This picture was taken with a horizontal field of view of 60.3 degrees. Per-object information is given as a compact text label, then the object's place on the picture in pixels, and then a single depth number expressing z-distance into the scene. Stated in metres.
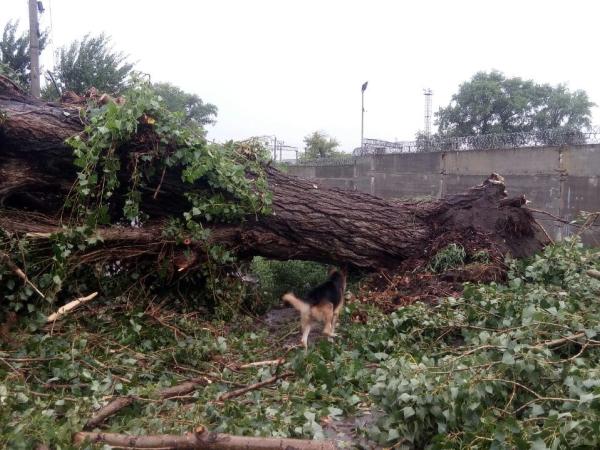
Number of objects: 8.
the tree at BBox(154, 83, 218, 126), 39.20
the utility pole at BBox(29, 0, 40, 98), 10.53
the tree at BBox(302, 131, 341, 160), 28.06
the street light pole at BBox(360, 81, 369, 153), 21.80
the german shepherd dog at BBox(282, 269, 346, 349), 4.73
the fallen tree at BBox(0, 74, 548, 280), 4.77
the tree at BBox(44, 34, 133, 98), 16.34
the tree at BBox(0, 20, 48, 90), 16.22
